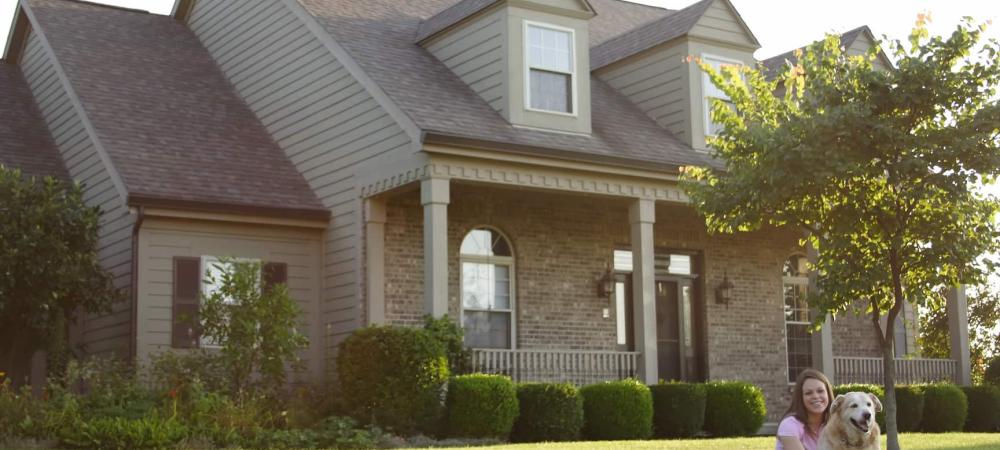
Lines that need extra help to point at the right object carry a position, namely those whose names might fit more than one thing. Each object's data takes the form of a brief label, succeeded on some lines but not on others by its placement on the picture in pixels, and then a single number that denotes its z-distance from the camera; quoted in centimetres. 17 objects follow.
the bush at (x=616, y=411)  1652
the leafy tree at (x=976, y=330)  2991
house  1789
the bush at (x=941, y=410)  1989
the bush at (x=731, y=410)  1770
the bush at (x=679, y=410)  1728
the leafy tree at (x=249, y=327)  1581
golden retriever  757
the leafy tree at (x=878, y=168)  1322
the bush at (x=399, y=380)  1563
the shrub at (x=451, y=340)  1628
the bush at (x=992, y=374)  2206
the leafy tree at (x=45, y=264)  1669
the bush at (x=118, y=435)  1273
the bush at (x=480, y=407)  1541
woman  797
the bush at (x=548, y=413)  1602
